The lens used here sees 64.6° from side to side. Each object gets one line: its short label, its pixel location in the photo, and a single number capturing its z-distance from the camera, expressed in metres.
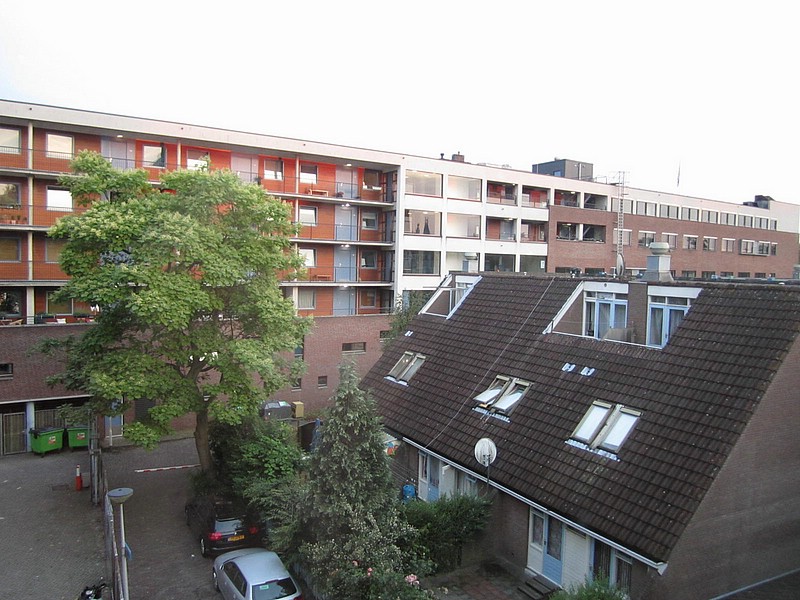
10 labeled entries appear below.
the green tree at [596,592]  10.45
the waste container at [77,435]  24.83
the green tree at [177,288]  16.19
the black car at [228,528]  15.56
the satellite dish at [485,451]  14.13
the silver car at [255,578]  12.54
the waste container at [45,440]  24.02
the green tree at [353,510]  11.59
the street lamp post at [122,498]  12.13
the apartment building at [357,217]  26.92
